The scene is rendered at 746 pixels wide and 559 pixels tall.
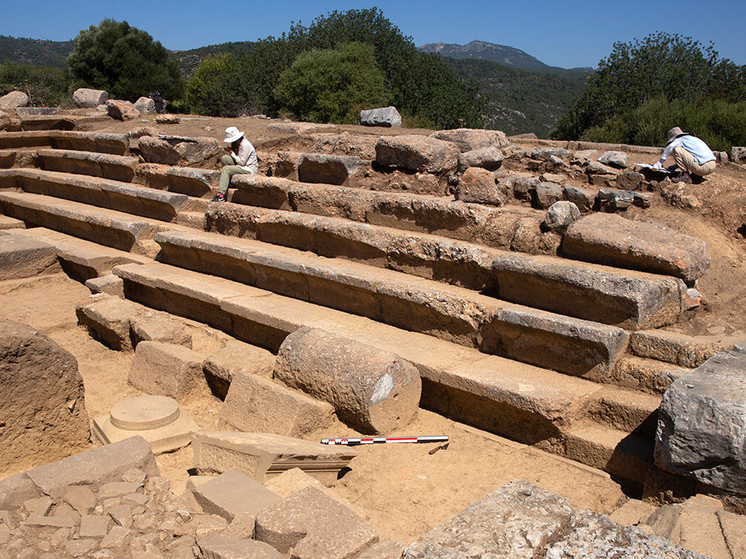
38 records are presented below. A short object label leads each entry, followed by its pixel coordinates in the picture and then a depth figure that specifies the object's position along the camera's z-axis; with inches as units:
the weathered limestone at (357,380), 151.2
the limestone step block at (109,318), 220.8
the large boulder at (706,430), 108.0
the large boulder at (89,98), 743.1
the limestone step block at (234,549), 95.5
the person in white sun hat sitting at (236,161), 297.9
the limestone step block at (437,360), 145.1
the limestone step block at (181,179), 314.5
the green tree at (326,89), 795.4
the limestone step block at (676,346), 142.9
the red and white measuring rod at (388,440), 150.7
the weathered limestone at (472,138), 274.8
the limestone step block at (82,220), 299.0
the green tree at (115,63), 1283.2
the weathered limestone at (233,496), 113.0
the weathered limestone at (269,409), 152.7
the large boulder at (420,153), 251.8
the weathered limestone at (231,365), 180.4
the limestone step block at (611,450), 130.3
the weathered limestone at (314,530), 97.3
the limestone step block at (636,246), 161.0
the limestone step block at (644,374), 141.4
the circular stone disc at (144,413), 159.0
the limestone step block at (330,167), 268.1
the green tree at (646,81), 842.2
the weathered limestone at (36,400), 138.6
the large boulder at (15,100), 669.9
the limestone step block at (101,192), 314.2
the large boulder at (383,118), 478.6
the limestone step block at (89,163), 367.9
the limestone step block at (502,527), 84.7
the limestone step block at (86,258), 287.6
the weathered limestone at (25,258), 285.0
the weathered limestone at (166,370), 185.3
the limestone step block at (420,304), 153.9
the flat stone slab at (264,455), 130.0
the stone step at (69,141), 388.8
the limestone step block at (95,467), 115.7
